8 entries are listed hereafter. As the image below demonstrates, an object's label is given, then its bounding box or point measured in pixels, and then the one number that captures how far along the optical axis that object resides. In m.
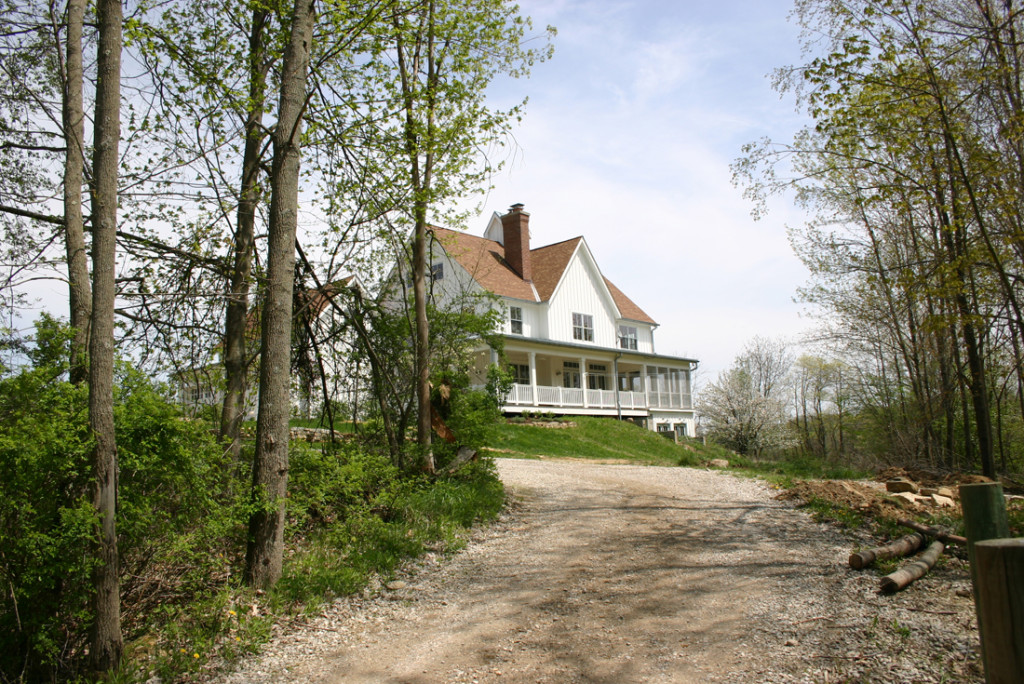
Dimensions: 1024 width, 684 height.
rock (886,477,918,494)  10.59
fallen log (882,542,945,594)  5.64
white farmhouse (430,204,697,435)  28.09
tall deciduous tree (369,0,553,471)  9.37
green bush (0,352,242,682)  4.12
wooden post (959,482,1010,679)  3.52
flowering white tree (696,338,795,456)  30.45
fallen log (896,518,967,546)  6.64
